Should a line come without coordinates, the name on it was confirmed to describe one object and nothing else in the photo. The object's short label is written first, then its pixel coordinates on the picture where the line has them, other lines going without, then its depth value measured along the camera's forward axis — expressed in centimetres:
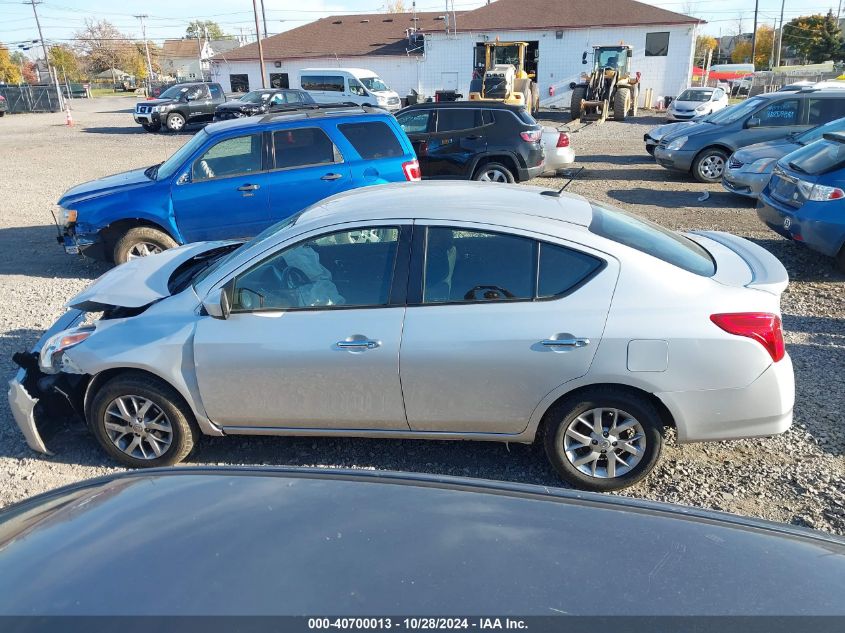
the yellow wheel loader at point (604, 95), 2638
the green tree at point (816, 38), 6209
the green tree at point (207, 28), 12030
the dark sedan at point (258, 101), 2234
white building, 3566
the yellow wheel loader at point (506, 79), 2447
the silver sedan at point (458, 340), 351
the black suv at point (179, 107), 2553
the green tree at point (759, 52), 7556
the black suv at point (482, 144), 1147
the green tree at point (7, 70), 7094
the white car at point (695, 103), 2509
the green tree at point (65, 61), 7638
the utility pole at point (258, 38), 3733
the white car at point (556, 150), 1343
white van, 2772
